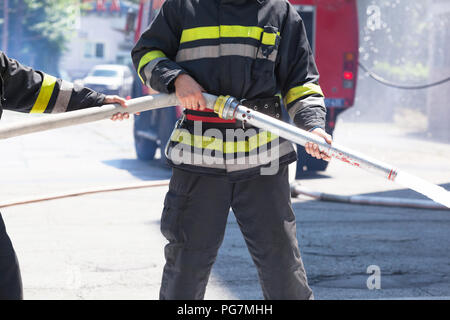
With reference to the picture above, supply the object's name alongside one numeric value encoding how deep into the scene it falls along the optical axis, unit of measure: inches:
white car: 1285.7
